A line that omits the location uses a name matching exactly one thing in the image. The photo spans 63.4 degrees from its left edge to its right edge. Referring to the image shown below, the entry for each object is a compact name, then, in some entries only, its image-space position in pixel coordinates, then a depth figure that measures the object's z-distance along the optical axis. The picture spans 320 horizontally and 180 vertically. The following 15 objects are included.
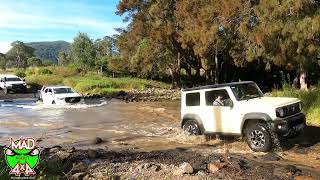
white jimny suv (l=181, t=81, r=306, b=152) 7.14
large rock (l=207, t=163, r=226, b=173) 6.02
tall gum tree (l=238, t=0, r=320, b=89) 11.52
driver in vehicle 8.06
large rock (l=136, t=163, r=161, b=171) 5.98
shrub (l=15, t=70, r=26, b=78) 36.04
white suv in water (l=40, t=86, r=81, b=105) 18.24
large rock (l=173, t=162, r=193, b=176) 5.71
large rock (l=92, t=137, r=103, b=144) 9.52
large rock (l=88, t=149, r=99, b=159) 7.29
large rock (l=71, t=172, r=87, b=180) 5.73
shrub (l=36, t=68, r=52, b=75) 35.57
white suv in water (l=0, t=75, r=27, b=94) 27.68
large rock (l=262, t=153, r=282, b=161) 6.86
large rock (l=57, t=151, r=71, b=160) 6.98
